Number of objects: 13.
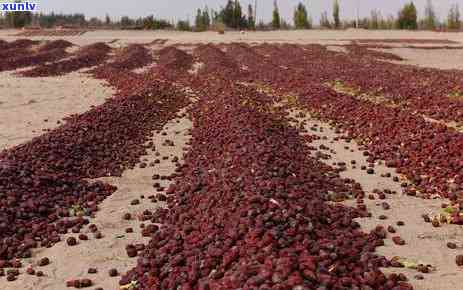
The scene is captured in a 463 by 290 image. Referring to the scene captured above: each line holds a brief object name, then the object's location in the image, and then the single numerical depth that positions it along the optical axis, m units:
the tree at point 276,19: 89.69
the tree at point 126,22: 90.55
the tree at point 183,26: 85.94
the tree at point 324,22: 90.38
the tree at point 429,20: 84.85
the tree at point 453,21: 80.31
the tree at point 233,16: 87.62
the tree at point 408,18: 83.06
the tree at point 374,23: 85.61
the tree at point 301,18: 89.00
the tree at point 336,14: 86.69
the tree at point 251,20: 87.06
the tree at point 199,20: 89.81
